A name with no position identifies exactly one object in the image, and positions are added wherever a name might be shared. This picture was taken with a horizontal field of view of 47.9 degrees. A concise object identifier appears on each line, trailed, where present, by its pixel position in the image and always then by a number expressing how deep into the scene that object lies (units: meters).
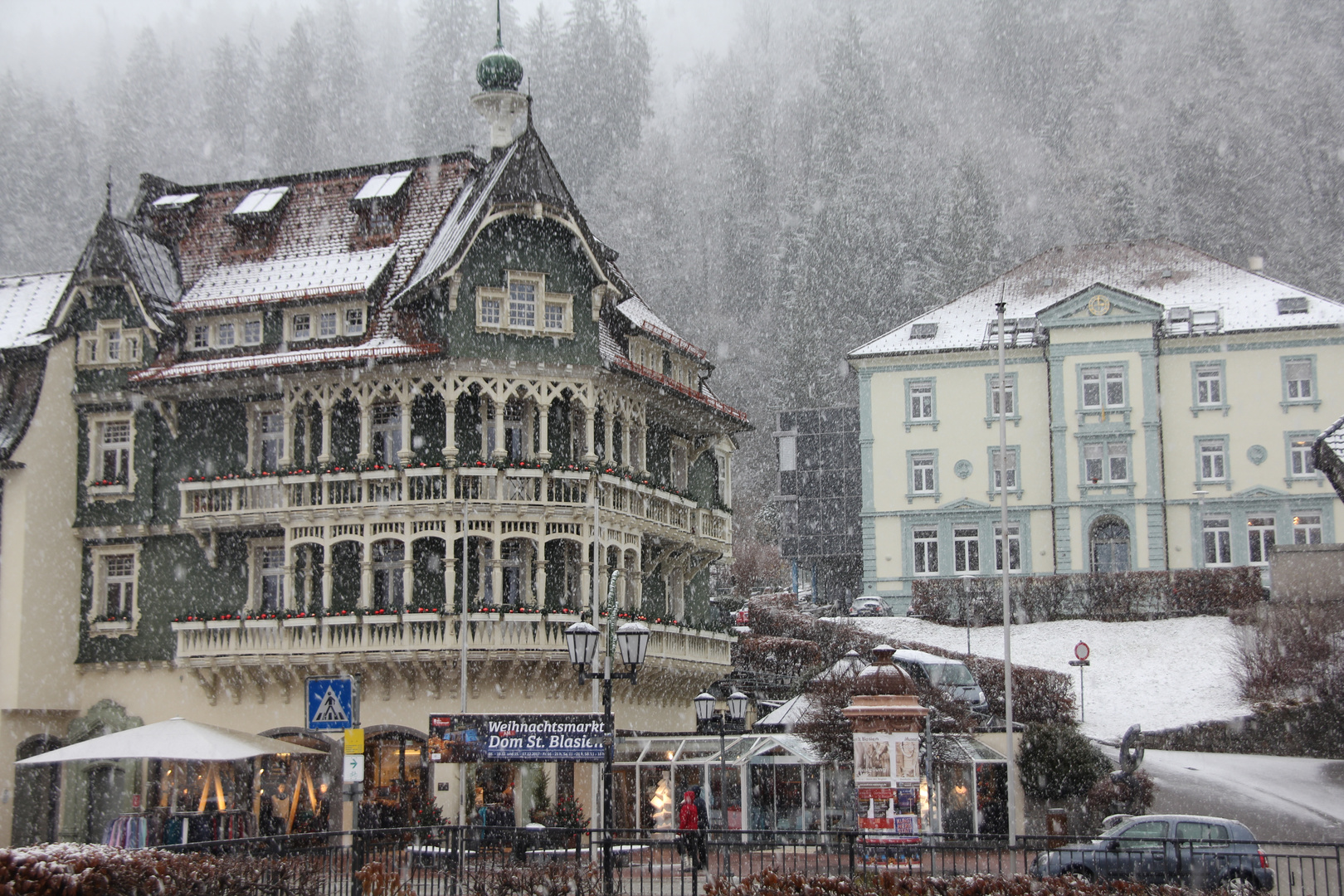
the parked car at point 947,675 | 41.78
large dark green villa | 33.50
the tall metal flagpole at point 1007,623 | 32.06
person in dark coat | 21.24
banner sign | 27.06
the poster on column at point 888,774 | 26.12
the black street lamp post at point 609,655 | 23.28
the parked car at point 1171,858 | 18.72
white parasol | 28.11
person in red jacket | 26.64
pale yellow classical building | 57.00
